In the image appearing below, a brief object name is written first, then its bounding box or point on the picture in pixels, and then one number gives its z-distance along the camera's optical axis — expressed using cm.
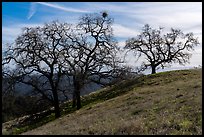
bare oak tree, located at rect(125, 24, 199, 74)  6181
